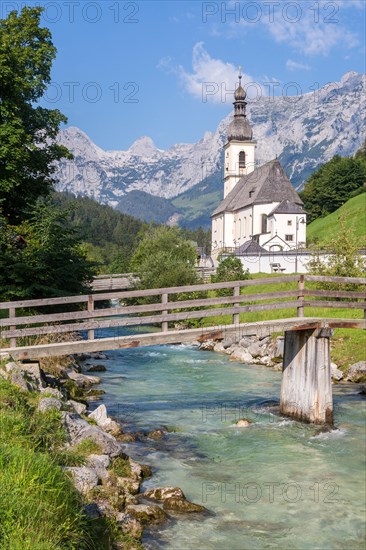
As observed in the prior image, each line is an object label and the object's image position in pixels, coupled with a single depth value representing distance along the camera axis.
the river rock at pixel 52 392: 11.59
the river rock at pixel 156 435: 13.36
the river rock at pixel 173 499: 9.21
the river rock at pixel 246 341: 28.37
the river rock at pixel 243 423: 14.33
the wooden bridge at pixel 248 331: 13.02
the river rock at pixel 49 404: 9.98
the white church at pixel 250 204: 74.62
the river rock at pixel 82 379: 18.62
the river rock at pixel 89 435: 9.96
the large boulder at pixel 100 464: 8.98
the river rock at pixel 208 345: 30.27
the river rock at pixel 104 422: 12.95
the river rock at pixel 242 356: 25.37
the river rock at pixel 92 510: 6.87
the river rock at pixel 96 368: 22.89
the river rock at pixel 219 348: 29.25
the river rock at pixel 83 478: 7.63
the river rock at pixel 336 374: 20.28
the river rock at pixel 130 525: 7.79
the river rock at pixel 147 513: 8.59
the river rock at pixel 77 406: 12.75
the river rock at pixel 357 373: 19.95
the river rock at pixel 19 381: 10.66
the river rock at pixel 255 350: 25.94
